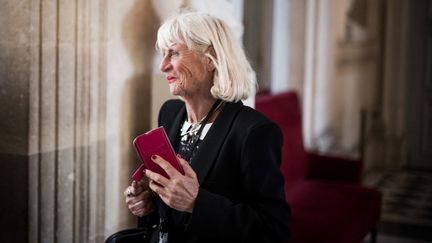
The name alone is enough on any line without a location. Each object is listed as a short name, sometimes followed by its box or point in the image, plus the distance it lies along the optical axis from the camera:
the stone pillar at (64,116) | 2.82
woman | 2.23
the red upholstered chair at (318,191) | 4.25
